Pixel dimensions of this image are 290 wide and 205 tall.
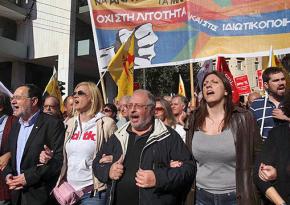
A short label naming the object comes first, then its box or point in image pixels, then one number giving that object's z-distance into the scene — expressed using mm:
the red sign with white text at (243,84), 9750
